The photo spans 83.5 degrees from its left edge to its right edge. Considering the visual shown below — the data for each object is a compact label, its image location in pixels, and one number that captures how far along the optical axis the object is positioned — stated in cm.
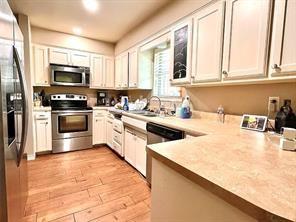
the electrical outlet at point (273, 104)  144
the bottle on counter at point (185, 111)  216
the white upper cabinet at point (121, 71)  355
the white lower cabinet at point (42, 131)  300
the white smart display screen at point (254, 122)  143
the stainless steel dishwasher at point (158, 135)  161
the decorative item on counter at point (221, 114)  187
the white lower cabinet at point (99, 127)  361
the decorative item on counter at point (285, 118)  128
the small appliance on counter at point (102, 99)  414
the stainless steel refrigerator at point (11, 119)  83
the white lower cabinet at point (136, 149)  227
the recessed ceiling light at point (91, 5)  234
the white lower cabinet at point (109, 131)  342
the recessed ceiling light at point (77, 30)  329
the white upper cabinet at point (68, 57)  338
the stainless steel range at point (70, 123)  320
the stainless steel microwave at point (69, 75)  332
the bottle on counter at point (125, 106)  316
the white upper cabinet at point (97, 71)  384
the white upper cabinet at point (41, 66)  322
